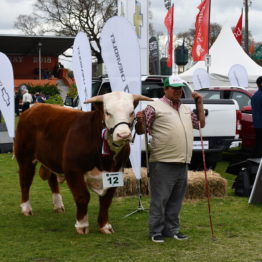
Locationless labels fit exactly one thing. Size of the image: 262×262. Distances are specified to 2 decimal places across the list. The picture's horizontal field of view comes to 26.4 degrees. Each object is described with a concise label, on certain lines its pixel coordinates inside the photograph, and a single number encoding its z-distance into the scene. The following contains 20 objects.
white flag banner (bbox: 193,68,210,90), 20.45
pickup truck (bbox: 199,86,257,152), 15.07
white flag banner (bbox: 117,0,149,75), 18.14
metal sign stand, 7.43
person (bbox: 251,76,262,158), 10.66
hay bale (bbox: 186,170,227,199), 8.30
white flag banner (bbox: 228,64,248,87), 21.84
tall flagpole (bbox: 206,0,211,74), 23.92
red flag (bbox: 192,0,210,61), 24.45
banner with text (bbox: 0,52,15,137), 10.42
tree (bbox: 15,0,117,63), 53.44
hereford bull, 5.59
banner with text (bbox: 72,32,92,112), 9.27
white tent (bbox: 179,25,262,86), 27.31
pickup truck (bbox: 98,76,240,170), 10.71
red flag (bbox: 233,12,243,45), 32.56
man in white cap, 5.71
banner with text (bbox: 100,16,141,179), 7.29
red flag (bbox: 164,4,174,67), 24.19
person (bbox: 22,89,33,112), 28.88
